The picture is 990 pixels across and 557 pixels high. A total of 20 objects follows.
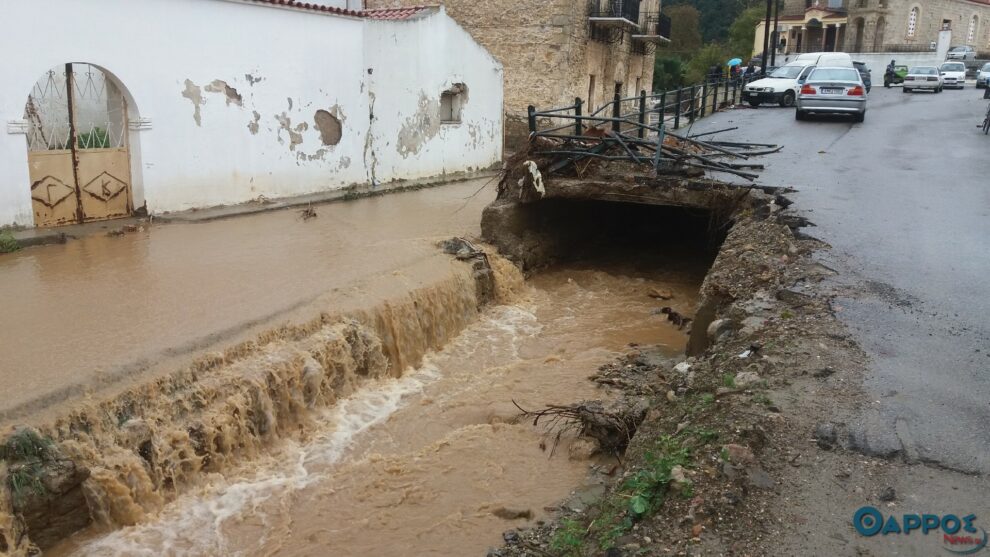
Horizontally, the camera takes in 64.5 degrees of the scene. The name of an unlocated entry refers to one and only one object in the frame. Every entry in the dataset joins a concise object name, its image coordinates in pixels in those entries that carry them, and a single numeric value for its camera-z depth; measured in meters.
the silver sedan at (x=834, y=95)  20.62
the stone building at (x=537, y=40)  23.47
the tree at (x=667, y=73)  44.50
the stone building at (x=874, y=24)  56.88
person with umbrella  32.62
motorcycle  44.16
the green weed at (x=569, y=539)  4.17
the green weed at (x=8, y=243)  10.06
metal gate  11.27
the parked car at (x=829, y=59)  27.61
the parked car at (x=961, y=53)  54.39
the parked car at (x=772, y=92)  26.38
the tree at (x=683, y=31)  53.00
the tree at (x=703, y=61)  45.84
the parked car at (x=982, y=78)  39.50
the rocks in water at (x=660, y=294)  12.37
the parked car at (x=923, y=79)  36.81
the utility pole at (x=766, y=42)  32.12
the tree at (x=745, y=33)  52.89
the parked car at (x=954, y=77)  40.62
